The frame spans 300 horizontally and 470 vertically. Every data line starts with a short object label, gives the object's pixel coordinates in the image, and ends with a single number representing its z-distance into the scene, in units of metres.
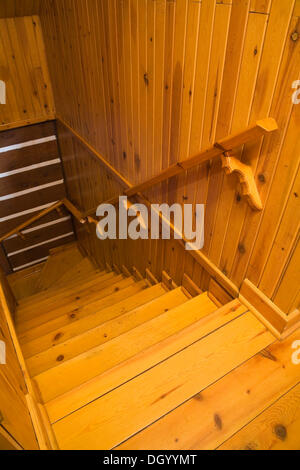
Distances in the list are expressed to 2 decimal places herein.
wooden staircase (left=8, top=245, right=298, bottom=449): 1.38
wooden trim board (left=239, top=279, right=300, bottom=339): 1.65
